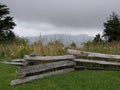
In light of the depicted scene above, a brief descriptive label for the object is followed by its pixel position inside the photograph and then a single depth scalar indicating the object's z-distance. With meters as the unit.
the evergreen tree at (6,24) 12.56
